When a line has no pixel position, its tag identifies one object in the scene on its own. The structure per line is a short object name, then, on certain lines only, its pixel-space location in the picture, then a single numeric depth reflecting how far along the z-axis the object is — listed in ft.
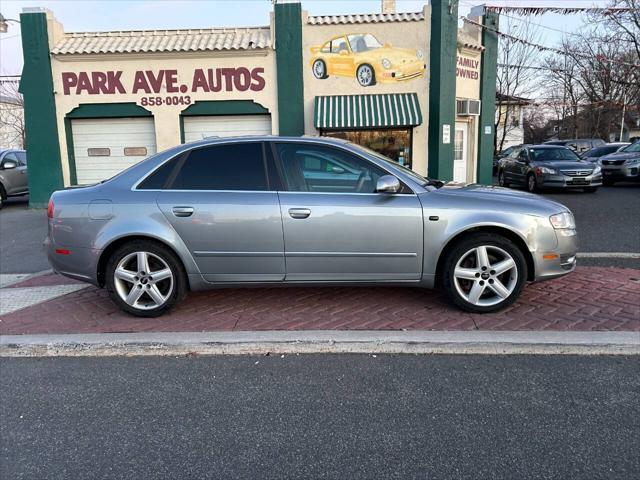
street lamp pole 48.38
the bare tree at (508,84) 95.50
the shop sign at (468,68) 45.96
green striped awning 40.60
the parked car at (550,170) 46.83
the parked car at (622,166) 53.52
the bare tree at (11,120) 140.67
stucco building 41.11
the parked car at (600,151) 69.97
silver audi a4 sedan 14.01
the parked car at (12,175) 45.57
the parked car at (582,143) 95.04
